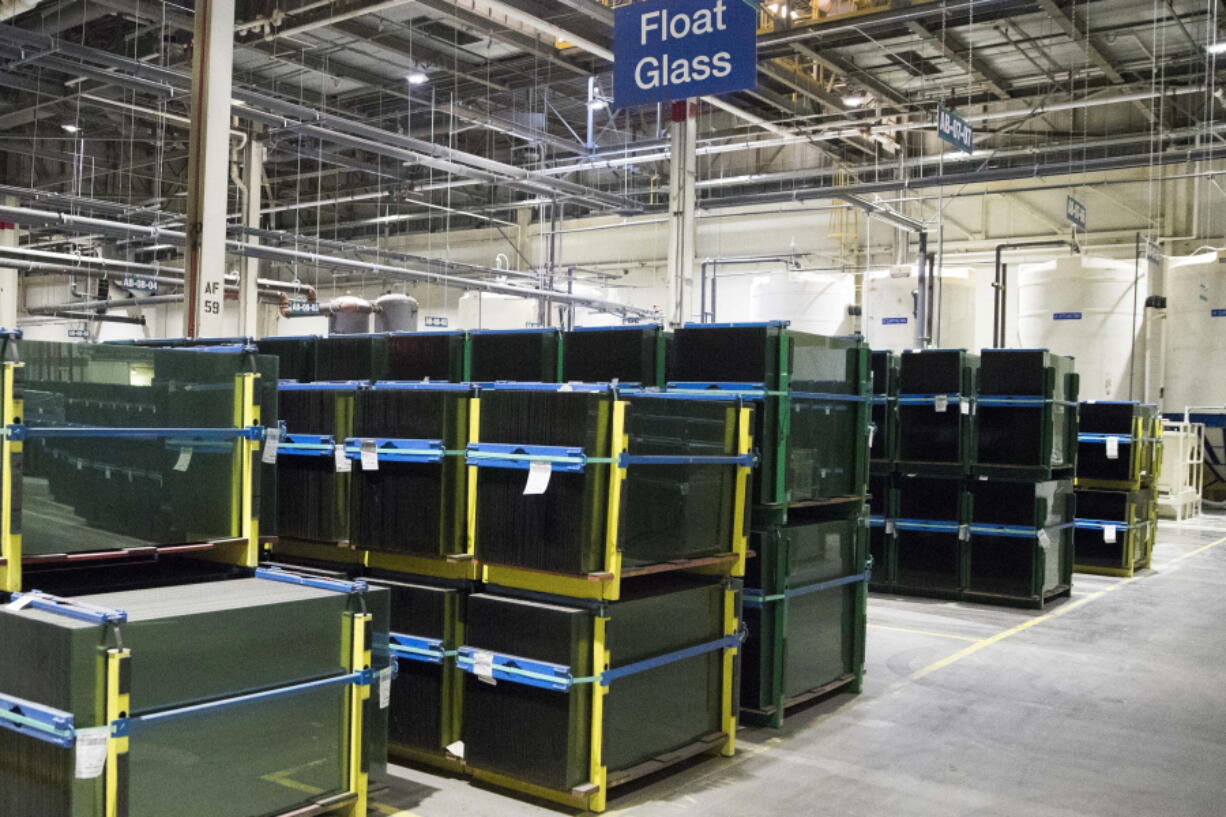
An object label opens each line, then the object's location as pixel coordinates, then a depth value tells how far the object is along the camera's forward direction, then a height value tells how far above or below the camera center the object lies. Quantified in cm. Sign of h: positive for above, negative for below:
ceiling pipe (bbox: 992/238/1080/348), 1816 +221
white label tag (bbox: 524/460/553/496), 495 -38
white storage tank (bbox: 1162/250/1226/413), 1828 +151
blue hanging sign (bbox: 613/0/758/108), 794 +281
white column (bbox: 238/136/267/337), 1630 +268
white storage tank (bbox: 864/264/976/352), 1795 +177
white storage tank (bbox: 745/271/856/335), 1806 +185
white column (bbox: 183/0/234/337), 763 +170
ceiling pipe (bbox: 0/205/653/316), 1455 +222
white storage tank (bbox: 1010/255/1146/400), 1683 +155
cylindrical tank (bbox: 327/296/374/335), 1391 +106
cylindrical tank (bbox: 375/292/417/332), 1650 +133
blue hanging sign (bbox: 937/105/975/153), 1062 +295
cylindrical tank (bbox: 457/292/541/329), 2048 +174
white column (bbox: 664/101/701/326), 1190 +224
